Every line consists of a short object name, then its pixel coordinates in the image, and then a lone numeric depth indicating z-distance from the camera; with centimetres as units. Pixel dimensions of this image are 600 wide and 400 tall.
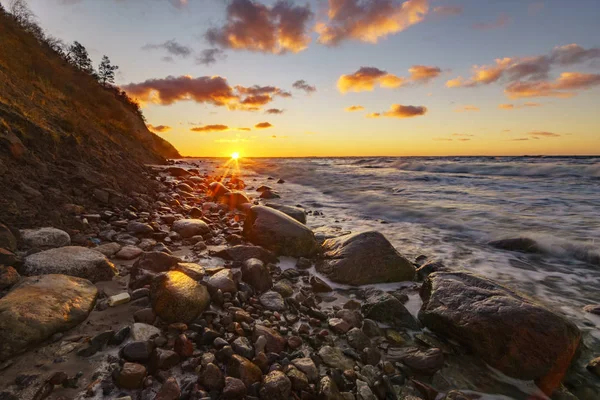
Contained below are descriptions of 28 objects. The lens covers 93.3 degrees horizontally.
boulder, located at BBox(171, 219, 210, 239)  530
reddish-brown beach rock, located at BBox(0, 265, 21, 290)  244
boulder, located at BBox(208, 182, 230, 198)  1037
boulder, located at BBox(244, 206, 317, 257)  506
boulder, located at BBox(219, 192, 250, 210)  926
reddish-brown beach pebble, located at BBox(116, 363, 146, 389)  188
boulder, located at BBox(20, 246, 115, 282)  278
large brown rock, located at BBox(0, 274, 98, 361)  191
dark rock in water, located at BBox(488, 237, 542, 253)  614
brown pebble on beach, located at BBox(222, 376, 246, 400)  193
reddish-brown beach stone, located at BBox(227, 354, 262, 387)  206
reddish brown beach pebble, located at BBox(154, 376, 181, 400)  184
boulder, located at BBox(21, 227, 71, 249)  331
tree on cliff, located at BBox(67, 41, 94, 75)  3731
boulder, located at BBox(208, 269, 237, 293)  322
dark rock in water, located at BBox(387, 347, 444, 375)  250
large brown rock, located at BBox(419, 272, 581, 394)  255
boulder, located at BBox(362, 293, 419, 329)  316
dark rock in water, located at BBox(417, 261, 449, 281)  459
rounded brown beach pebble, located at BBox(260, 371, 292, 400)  197
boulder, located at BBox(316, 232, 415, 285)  429
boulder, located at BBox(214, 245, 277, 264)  447
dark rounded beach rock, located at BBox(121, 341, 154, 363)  209
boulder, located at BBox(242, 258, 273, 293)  362
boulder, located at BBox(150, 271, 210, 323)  259
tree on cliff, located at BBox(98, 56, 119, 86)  4494
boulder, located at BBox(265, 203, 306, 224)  755
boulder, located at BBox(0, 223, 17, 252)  292
